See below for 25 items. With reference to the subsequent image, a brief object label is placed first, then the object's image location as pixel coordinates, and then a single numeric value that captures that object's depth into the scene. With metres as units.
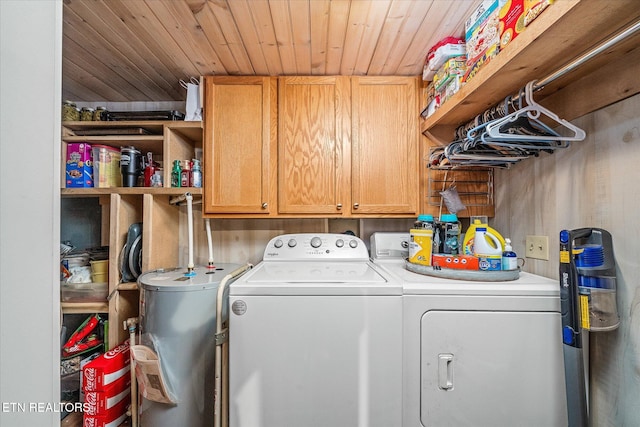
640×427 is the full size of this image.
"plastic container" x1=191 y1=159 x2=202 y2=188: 1.74
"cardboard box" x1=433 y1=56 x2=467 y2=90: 1.37
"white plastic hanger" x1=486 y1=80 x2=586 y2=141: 0.99
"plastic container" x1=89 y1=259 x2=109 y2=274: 1.70
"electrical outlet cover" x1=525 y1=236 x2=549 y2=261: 1.29
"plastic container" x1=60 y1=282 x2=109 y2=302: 1.65
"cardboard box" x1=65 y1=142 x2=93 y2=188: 1.67
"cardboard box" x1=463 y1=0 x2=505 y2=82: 1.10
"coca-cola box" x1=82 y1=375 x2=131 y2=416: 1.39
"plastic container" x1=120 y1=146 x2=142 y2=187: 1.72
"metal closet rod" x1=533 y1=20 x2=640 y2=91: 0.70
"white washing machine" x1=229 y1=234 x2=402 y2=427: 1.04
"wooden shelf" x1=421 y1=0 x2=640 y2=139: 0.76
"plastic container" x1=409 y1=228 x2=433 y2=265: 1.38
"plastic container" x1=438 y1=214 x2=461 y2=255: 1.46
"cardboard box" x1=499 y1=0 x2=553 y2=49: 0.87
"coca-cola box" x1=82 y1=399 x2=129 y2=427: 1.39
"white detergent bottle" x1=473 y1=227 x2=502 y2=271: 1.21
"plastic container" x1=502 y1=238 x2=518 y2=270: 1.20
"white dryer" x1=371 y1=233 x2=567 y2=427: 1.04
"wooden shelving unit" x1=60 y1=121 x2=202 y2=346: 1.63
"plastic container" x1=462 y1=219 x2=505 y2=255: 1.28
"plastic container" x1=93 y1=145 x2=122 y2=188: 1.73
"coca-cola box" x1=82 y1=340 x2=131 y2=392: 1.39
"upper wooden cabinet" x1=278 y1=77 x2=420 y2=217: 1.72
